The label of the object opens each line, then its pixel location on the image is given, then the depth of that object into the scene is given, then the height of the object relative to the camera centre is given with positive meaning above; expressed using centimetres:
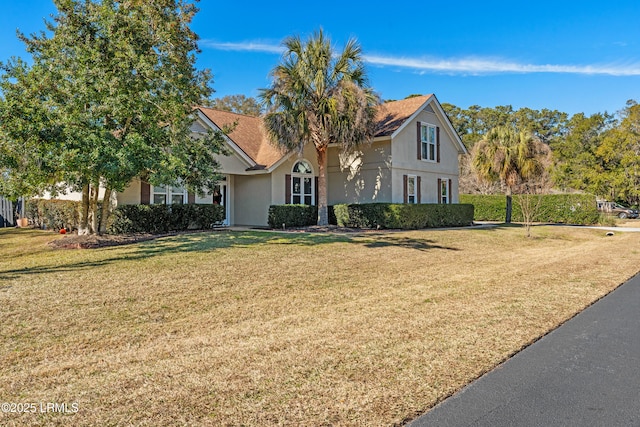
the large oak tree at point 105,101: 1074 +278
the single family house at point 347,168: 2014 +192
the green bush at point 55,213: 1702 -23
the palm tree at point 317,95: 1748 +451
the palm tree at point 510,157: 2614 +308
